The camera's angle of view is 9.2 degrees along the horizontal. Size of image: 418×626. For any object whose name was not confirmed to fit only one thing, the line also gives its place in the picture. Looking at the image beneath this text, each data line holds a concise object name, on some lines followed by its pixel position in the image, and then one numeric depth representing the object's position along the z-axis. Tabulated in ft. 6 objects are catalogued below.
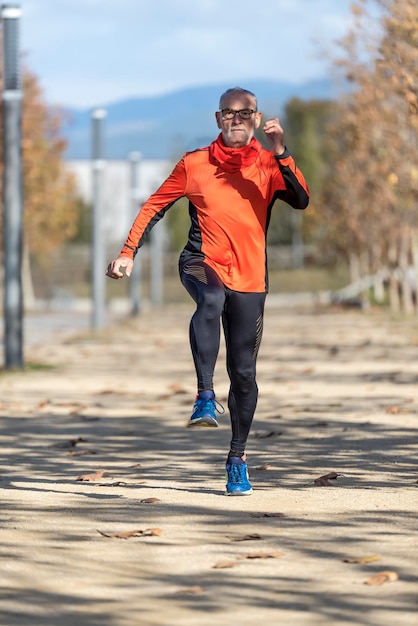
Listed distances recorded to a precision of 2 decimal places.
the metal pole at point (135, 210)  238.87
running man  42.09
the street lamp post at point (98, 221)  167.76
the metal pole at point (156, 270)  284.53
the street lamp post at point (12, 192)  101.70
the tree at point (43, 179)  262.69
